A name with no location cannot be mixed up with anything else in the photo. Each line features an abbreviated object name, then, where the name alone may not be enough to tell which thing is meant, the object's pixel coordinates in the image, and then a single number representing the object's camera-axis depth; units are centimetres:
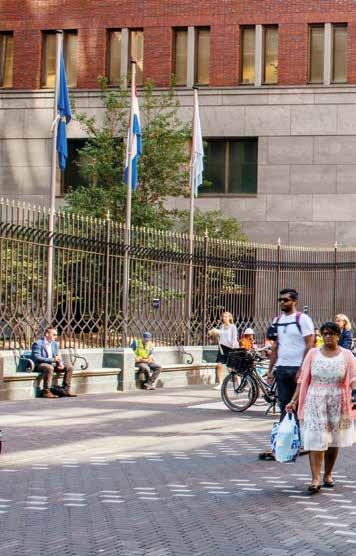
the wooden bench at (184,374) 2620
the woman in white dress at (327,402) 1053
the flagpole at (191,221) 2767
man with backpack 1307
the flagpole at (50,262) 2201
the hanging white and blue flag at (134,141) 2827
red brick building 4081
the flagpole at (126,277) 2469
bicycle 1903
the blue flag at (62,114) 2620
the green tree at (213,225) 3797
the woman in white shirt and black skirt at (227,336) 2472
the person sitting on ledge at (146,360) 2511
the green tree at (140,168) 3600
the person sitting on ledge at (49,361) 2130
